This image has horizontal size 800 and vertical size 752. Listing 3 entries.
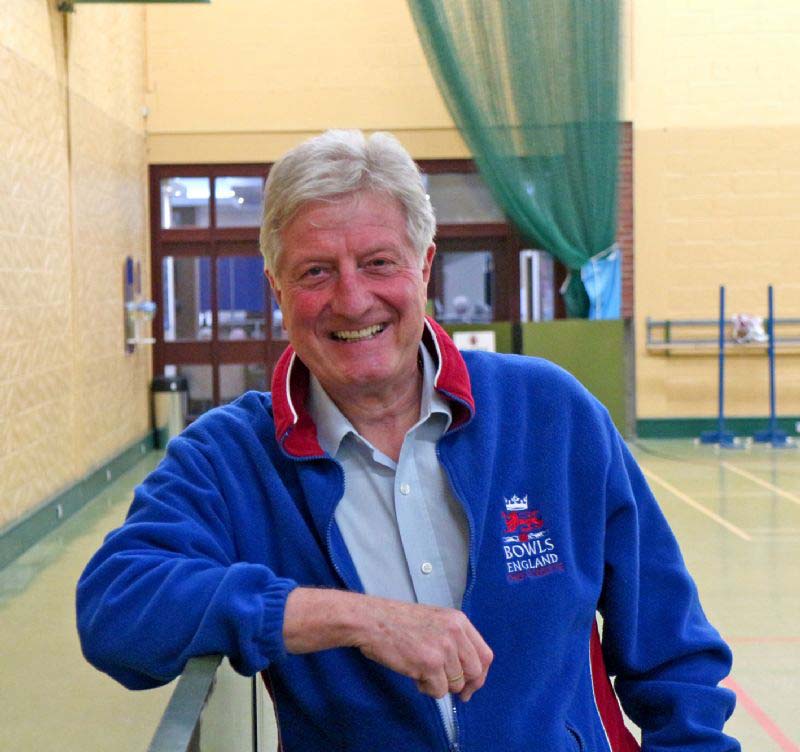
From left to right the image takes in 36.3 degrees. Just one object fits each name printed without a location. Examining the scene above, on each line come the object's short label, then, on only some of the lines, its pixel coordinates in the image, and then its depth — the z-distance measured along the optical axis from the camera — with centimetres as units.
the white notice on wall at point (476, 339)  1081
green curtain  974
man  153
